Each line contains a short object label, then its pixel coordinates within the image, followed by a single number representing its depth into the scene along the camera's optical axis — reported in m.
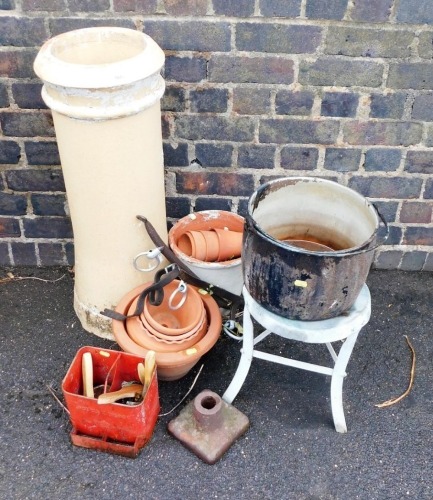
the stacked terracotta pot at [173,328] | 2.32
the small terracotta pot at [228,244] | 2.62
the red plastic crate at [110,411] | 2.13
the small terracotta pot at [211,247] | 2.61
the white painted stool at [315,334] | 2.06
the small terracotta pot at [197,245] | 2.60
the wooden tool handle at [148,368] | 2.22
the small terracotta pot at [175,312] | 2.41
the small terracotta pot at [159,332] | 2.33
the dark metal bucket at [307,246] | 1.93
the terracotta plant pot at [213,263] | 2.56
